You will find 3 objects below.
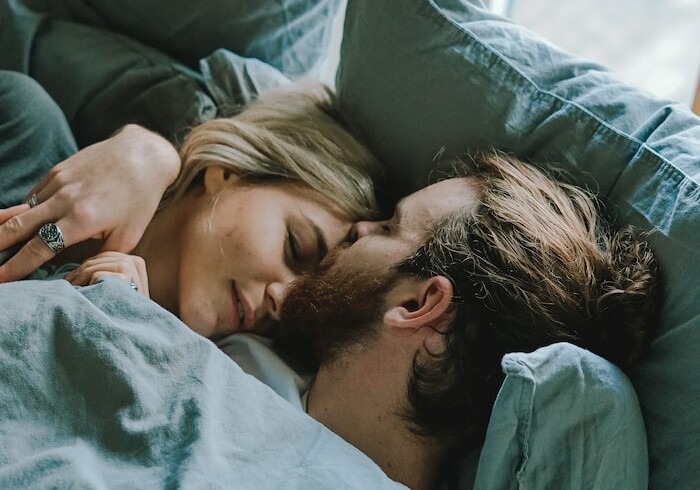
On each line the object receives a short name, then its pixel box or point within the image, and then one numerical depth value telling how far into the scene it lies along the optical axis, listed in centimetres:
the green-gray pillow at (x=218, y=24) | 139
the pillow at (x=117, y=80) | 136
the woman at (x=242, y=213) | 106
